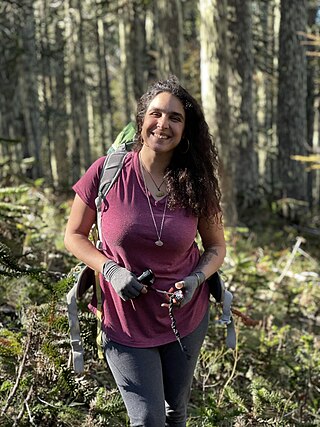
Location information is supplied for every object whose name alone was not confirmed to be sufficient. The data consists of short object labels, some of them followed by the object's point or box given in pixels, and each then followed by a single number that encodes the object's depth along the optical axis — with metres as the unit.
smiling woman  2.79
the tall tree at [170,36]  9.93
